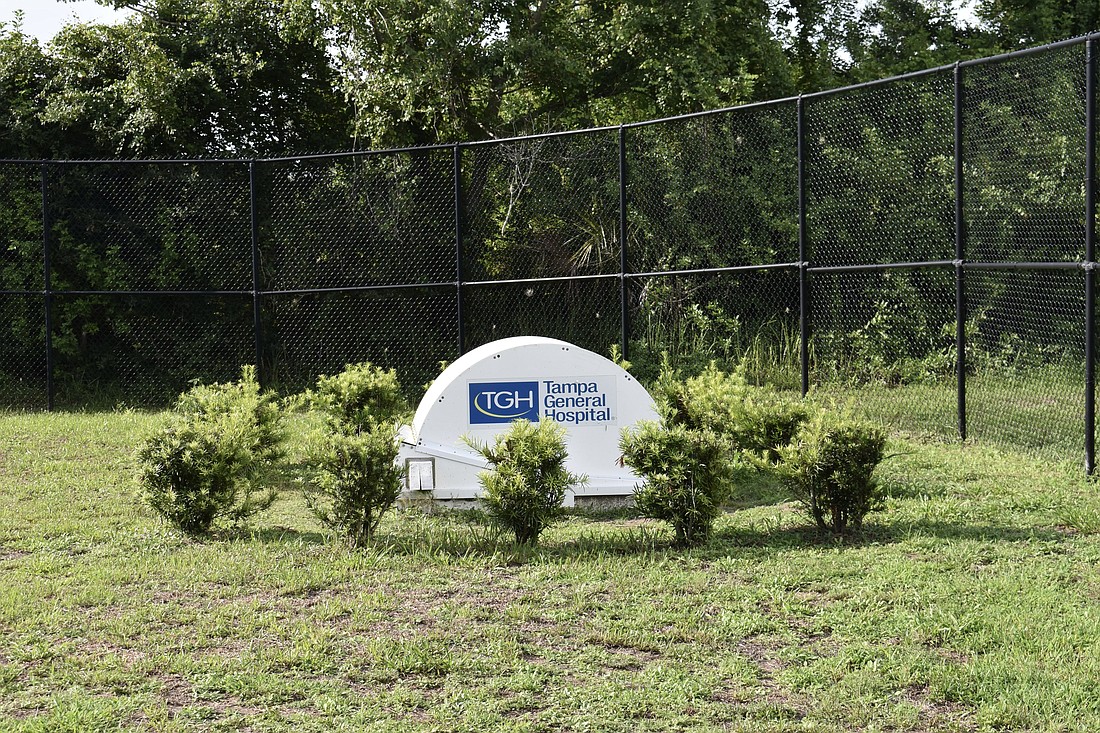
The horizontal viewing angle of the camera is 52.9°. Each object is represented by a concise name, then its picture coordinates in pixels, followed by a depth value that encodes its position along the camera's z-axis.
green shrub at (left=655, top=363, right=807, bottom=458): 7.09
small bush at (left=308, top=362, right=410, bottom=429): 9.02
